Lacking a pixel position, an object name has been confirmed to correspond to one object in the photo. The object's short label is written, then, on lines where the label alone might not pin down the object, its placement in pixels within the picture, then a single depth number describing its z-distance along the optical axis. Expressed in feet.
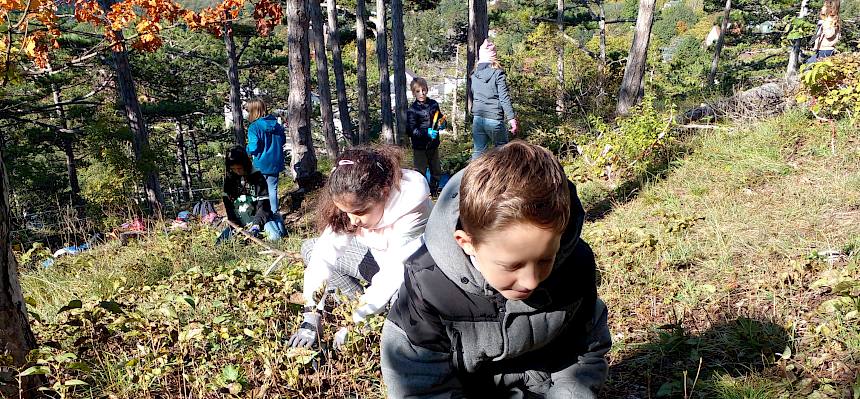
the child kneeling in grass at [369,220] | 7.58
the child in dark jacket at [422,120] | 22.15
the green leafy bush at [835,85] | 16.75
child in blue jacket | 21.61
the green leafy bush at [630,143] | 18.53
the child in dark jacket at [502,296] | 3.89
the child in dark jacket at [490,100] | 19.97
